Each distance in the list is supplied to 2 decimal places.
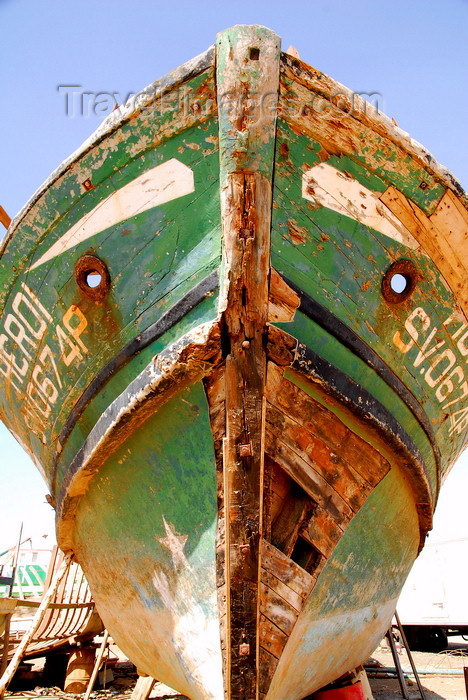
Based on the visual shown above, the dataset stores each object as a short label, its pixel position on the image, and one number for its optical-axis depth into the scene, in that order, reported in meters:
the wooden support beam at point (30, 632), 4.77
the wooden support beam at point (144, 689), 4.17
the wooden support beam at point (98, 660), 4.96
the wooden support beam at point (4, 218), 3.16
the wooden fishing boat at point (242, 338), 2.23
